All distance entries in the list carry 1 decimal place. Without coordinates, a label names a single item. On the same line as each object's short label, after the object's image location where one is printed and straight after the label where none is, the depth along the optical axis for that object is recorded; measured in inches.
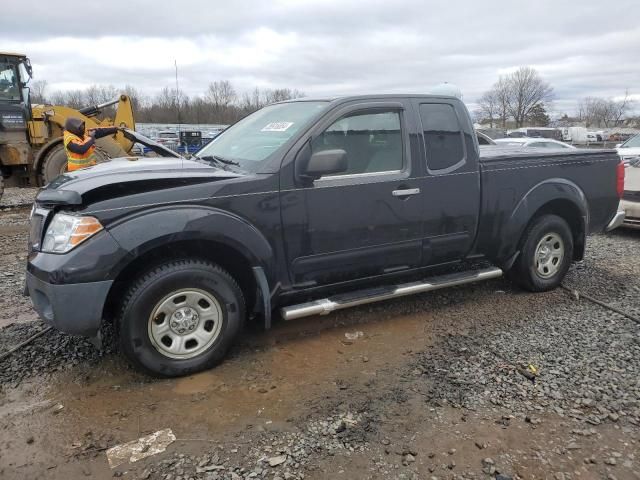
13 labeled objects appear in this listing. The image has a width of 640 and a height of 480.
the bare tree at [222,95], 2413.9
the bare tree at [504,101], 3061.0
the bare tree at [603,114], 3464.6
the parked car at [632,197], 300.5
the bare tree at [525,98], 3002.0
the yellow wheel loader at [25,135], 454.6
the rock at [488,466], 99.2
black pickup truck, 122.6
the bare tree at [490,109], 3122.5
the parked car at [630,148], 407.2
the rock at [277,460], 101.4
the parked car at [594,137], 1882.4
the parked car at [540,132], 1433.9
